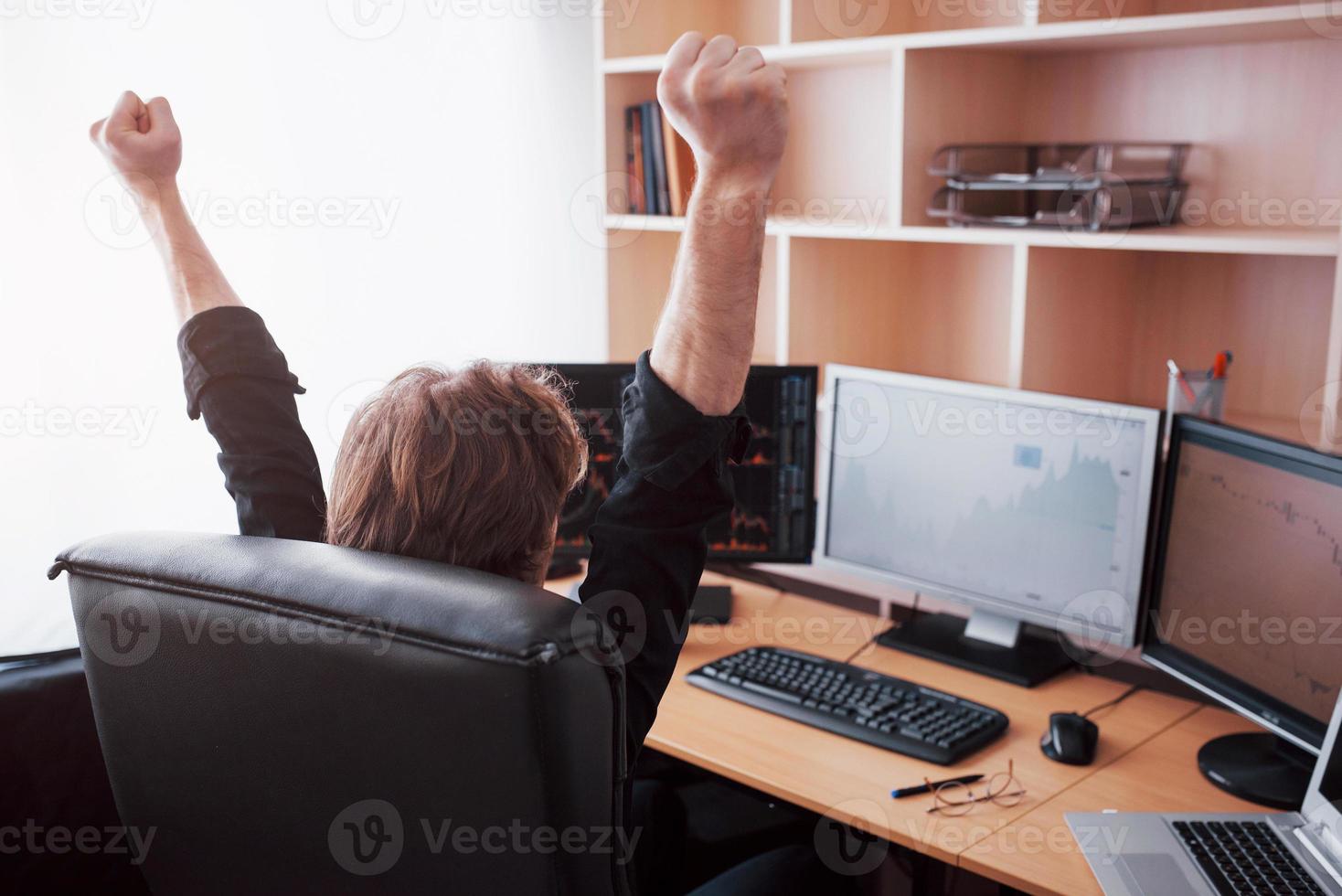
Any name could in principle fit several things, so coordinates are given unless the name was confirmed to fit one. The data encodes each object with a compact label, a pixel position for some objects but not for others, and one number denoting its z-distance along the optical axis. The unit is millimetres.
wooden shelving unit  1867
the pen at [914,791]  1542
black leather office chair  746
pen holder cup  1799
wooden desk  1435
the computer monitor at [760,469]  2086
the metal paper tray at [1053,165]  1947
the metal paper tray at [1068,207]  1873
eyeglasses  1519
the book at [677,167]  2451
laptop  1311
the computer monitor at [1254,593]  1489
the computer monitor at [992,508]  1785
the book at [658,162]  2467
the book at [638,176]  2504
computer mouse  1637
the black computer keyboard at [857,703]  1671
